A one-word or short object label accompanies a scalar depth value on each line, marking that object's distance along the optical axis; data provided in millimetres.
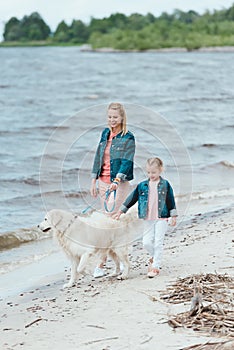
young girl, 12918
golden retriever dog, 13178
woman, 13361
